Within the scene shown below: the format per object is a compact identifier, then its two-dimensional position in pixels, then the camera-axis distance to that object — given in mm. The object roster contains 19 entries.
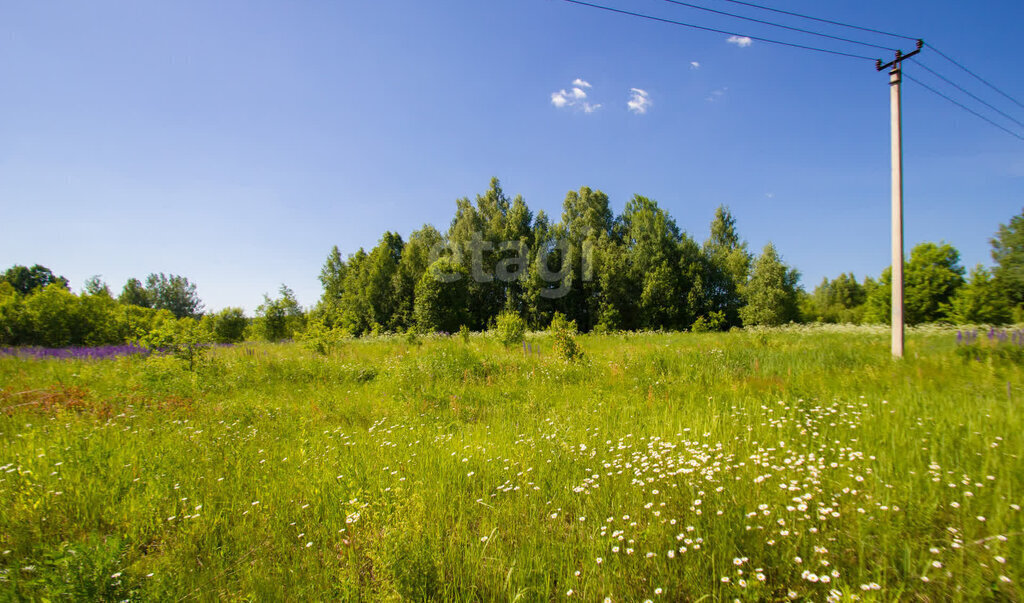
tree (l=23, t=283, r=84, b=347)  20078
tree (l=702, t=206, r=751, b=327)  30750
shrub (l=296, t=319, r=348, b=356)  13320
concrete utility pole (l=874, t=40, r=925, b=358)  7320
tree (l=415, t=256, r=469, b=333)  30016
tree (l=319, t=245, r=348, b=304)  39531
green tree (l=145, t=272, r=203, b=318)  72250
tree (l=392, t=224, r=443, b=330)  32781
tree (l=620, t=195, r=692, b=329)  28484
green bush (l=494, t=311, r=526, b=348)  14039
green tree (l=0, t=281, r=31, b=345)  19984
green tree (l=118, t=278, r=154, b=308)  65438
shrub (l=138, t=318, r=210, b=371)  8633
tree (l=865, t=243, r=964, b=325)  22797
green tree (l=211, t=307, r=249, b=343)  29062
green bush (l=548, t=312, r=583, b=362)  9742
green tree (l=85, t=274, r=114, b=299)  68731
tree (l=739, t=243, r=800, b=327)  28250
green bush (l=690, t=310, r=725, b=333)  24834
